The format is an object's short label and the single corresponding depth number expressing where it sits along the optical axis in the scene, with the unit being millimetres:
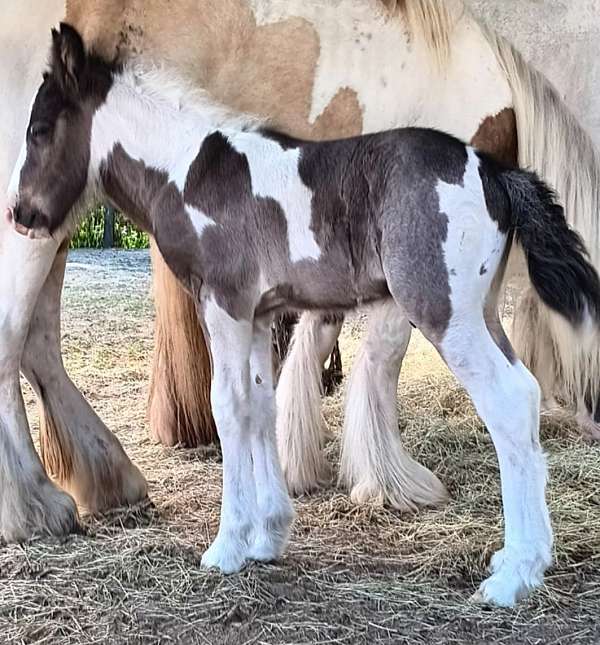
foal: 2186
